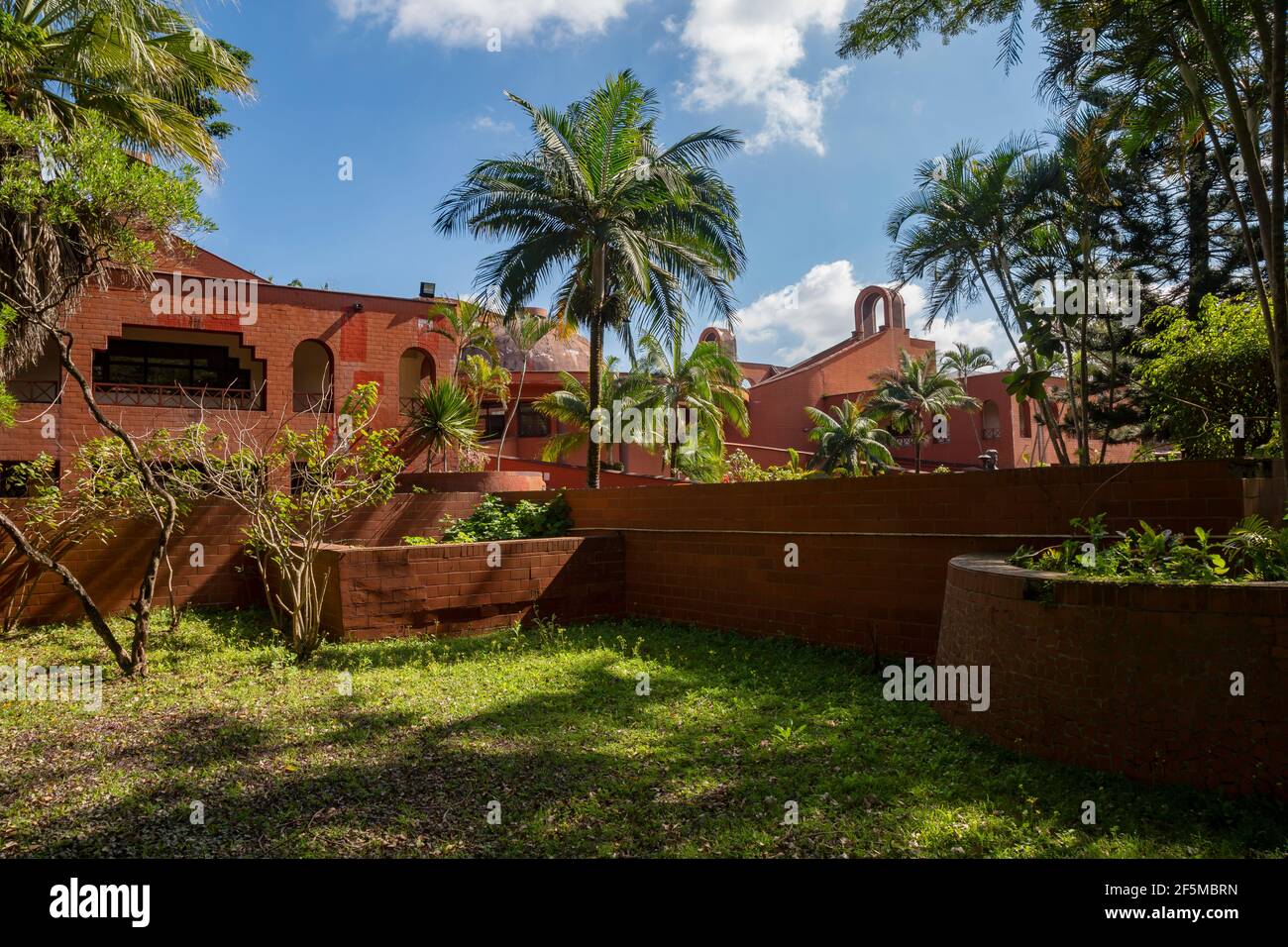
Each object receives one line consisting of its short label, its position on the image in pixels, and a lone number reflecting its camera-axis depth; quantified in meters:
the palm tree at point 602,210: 15.44
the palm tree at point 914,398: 31.34
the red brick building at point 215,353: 16.86
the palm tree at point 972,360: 44.75
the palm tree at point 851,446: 28.61
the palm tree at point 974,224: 16.62
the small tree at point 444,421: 18.53
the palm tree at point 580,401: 25.61
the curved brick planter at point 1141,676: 4.20
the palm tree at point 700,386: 27.11
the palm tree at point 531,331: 22.89
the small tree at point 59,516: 9.79
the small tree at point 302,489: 8.70
